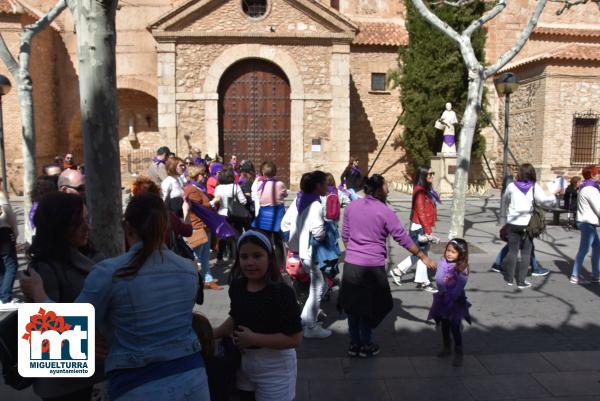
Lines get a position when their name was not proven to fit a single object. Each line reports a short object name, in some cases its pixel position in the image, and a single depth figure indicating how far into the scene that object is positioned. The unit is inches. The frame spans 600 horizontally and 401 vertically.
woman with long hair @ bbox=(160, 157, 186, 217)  258.7
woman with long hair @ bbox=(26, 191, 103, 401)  93.4
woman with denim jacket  78.9
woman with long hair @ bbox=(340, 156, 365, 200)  631.8
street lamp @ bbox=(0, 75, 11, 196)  367.3
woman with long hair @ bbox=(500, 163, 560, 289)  271.7
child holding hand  180.4
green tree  792.3
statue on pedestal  719.1
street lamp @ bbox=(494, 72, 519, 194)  413.7
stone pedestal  710.7
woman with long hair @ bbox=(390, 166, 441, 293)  266.8
